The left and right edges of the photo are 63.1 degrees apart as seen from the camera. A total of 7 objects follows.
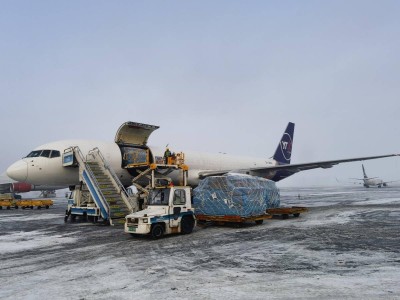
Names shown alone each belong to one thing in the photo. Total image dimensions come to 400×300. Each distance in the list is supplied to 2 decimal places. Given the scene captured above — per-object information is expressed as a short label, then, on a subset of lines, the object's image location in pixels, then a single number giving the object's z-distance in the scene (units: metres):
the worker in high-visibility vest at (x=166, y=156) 16.97
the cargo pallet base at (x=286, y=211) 17.98
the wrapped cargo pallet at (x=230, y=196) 15.10
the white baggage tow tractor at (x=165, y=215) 11.38
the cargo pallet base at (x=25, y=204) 31.39
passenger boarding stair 16.11
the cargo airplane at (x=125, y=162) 17.88
